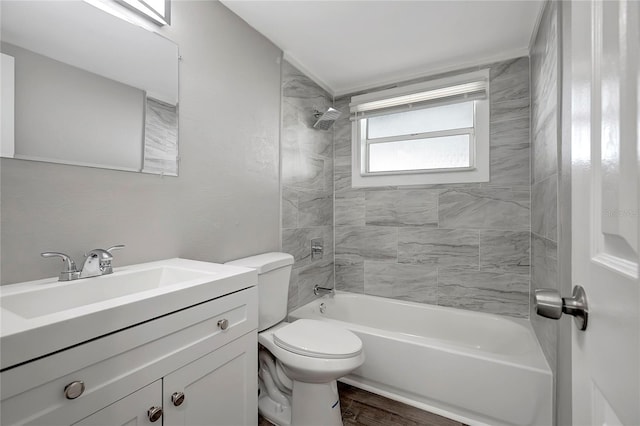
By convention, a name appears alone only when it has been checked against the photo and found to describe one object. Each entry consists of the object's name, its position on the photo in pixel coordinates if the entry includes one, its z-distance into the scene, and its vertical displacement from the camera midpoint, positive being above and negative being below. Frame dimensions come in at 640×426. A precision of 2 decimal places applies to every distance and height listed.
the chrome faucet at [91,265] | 0.98 -0.20
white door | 0.33 +0.01
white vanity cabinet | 0.61 -0.46
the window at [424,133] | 2.23 +0.72
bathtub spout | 2.48 -0.71
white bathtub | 1.45 -0.93
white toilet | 1.37 -0.74
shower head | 2.33 +0.82
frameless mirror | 0.94 +0.49
